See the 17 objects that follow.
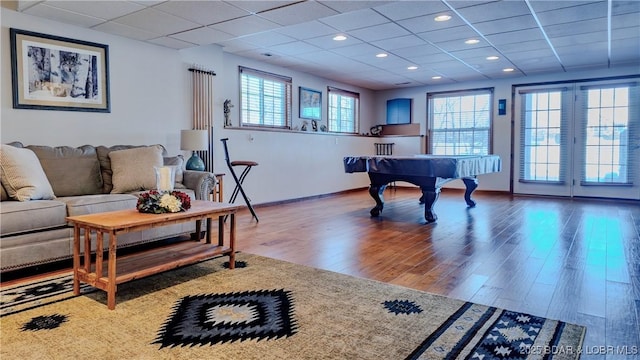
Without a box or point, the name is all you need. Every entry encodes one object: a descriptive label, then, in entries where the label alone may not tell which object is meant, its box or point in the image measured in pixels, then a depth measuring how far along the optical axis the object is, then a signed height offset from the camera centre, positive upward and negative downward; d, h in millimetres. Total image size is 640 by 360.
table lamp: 4656 +207
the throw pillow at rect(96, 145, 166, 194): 3842 -63
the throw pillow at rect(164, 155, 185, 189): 4158 -47
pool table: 4504 -109
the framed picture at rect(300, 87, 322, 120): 7305 +1062
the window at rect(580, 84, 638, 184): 6938 +529
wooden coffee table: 2262 -547
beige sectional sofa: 2773 -253
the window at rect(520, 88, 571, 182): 7488 +513
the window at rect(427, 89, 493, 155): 8266 +828
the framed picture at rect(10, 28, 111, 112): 3684 +854
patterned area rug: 1767 -827
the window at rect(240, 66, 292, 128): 6176 +1007
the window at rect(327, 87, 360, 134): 8180 +1073
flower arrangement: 2570 -272
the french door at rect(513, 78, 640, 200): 6930 +403
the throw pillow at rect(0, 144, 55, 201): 3006 -125
